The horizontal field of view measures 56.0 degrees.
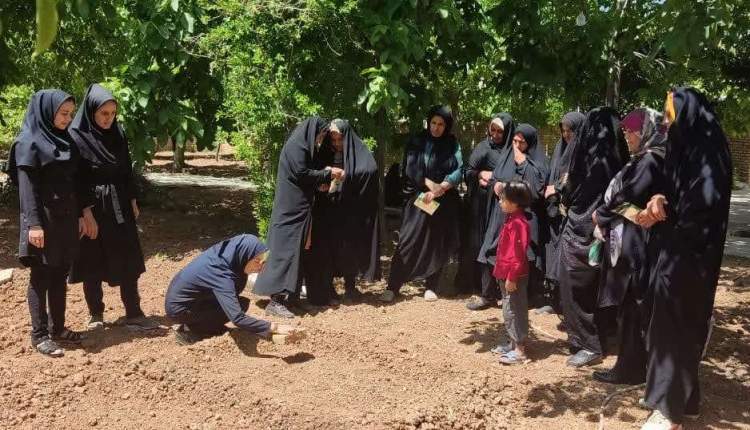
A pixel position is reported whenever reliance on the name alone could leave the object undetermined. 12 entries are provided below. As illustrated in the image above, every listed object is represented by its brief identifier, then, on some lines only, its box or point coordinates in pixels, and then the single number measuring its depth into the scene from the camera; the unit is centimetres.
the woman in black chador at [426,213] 578
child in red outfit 430
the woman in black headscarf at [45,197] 416
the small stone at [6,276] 602
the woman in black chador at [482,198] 557
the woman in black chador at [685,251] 319
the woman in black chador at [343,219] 559
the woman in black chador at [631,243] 373
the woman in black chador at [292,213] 532
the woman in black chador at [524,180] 530
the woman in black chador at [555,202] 509
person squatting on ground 426
